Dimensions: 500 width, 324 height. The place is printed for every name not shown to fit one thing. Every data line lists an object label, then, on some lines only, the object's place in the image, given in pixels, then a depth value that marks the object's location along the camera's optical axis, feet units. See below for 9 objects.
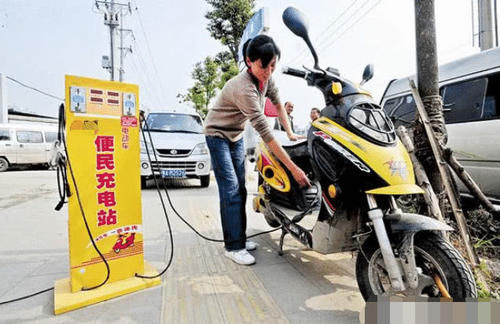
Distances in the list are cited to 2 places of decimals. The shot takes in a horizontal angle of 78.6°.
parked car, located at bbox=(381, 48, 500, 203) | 11.50
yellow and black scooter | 4.29
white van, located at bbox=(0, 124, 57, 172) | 34.73
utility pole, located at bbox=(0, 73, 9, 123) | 51.08
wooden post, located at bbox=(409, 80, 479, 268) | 6.10
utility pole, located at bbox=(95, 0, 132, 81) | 52.24
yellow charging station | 5.52
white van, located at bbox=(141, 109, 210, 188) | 17.94
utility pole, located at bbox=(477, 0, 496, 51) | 23.30
